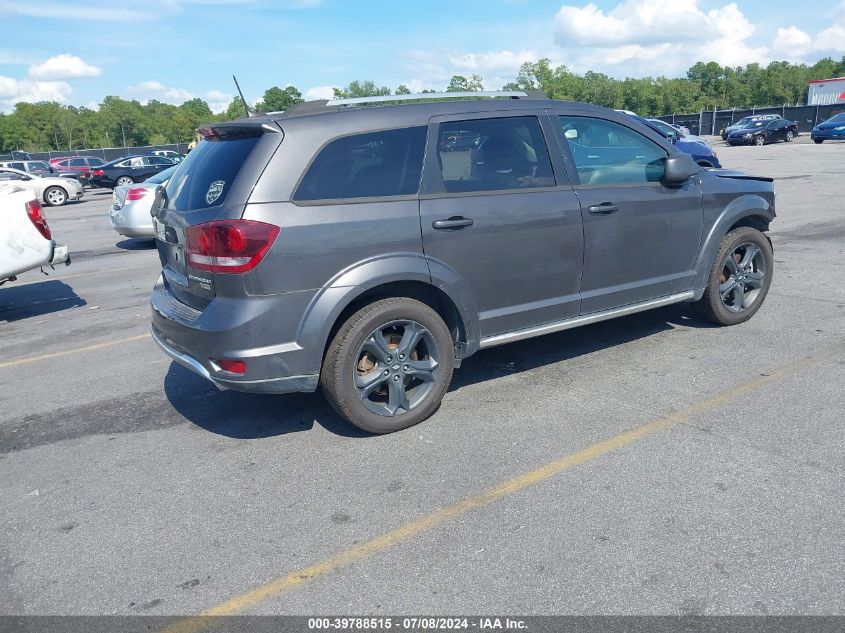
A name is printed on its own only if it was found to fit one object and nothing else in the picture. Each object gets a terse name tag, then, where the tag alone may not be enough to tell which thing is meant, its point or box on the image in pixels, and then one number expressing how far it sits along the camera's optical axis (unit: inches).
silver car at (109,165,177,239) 454.0
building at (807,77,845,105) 2193.7
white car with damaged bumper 285.1
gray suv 150.5
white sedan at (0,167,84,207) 1000.9
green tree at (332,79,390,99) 5333.7
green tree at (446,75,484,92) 4012.8
